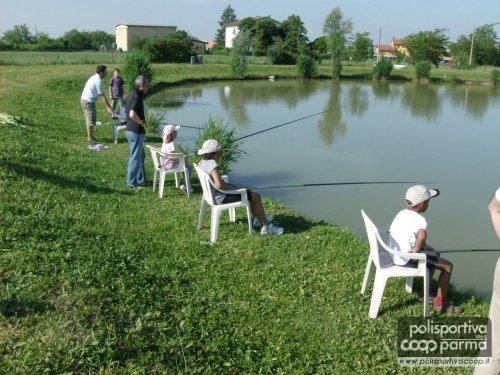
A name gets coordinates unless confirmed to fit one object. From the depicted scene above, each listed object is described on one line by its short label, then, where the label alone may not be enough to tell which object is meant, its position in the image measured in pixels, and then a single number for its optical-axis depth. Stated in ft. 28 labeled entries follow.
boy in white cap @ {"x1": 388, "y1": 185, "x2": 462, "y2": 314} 12.61
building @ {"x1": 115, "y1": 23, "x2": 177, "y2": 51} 219.00
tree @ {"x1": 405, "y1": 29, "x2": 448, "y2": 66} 207.72
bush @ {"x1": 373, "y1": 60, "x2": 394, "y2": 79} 133.80
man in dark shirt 21.50
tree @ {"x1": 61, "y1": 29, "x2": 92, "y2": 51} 224.00
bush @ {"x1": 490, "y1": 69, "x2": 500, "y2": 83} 128.47
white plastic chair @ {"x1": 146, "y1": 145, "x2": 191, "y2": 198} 21.31
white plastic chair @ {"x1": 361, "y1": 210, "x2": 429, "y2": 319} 12.59
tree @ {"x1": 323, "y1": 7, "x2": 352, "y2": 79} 137.39
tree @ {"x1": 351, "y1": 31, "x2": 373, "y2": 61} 209.46
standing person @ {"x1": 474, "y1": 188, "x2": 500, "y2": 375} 9.07
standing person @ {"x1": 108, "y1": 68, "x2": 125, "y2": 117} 42.63
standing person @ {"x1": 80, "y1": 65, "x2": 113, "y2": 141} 30.09
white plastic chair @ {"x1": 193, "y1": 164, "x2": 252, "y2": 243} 16.34
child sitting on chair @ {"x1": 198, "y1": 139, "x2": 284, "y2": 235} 16.28
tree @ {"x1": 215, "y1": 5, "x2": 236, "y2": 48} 316.07
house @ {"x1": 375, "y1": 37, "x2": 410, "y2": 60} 311.72
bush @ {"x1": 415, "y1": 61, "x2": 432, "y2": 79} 133.00
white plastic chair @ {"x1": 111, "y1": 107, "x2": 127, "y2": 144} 32.55
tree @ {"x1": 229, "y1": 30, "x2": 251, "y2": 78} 114.21
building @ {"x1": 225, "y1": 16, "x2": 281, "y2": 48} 275.39
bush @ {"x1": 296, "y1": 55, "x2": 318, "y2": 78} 127.75
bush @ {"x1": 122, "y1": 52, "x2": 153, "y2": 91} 64.28
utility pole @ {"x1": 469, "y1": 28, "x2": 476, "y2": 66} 196.06
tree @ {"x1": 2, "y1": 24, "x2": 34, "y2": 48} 261.69
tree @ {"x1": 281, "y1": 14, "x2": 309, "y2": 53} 206.18
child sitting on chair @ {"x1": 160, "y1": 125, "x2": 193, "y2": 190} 21.55
